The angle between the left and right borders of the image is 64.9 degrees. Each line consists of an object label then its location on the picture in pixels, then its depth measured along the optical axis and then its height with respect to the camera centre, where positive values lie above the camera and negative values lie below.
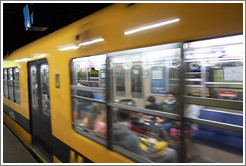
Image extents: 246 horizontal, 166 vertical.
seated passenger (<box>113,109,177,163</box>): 1.66 -0.68
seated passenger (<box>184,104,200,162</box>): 1.42 -0.41
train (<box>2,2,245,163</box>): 1.29 -0.09
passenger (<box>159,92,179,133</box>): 1.53 -0.28
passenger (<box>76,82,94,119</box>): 2.41 -0.37
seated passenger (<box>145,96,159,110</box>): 1.67 -0.28
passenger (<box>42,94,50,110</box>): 3.64 -0.52
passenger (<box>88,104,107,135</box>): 2.20 -0.55
